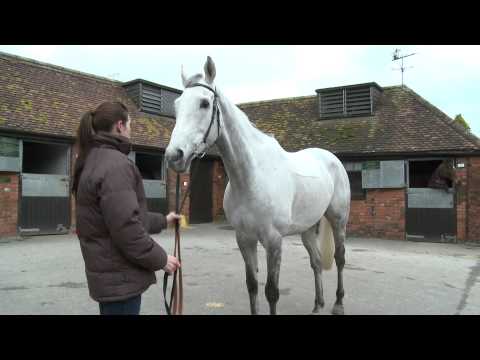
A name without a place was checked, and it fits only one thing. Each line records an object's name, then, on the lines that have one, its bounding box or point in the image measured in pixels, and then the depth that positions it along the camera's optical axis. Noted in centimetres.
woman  166
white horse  246
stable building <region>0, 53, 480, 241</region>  1068
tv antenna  1591
